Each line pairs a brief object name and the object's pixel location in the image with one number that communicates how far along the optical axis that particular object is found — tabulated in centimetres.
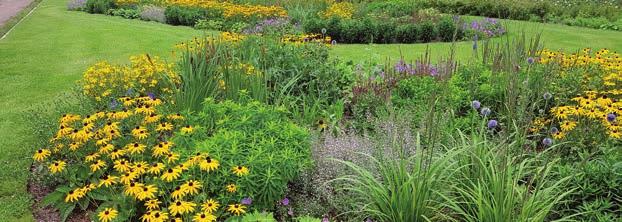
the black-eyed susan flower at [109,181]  330
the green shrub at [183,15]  1267
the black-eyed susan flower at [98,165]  346
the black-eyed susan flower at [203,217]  294
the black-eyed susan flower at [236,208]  310
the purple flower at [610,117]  368
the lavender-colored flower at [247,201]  328
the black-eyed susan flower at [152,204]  313
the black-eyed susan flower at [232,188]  330
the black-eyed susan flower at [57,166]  343
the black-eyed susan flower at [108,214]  296
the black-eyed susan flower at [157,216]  292
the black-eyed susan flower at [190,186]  313
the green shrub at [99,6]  1505
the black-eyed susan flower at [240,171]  325
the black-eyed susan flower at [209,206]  307
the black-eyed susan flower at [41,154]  354
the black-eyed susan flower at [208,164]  323
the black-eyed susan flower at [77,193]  326
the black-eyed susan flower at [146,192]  309
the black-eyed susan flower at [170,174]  322
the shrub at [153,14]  1356
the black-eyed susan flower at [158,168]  329
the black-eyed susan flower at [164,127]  383
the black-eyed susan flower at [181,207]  301
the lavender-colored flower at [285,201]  352
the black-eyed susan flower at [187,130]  367
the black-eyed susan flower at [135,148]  350
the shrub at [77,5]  1596
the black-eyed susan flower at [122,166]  335
